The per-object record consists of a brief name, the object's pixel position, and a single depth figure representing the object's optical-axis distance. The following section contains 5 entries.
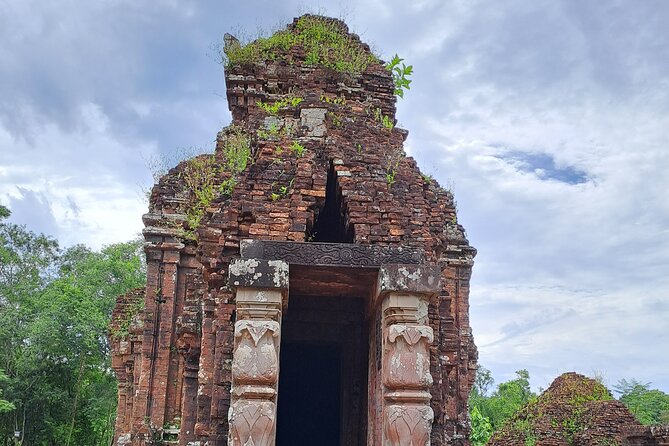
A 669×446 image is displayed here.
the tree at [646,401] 35.06
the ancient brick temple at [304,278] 5.25
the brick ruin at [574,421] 14.84
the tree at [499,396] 38.57
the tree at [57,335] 22.53
